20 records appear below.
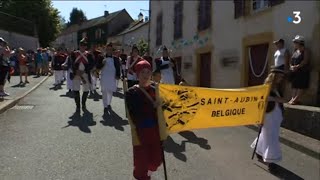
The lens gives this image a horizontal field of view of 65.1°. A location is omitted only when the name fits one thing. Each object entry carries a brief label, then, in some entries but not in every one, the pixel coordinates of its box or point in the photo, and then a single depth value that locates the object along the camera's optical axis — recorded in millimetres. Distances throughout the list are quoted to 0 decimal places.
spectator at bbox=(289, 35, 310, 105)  5822
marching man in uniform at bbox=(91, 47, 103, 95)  6530
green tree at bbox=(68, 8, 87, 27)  59323
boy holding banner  2733
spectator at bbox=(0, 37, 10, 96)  7021
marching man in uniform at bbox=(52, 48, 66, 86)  10513
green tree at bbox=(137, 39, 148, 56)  22923
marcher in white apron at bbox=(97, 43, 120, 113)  6486
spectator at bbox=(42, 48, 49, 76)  13817
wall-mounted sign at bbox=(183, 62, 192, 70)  11766
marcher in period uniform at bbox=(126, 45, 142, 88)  6114
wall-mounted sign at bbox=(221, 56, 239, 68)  8855
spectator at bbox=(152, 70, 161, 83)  4238
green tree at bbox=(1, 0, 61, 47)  25646
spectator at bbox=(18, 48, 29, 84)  10482
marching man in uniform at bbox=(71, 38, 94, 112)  6326
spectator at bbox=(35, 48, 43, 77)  13560
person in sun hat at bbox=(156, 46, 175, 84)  5795
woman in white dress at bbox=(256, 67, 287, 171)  3818
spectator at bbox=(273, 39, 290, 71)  6163
